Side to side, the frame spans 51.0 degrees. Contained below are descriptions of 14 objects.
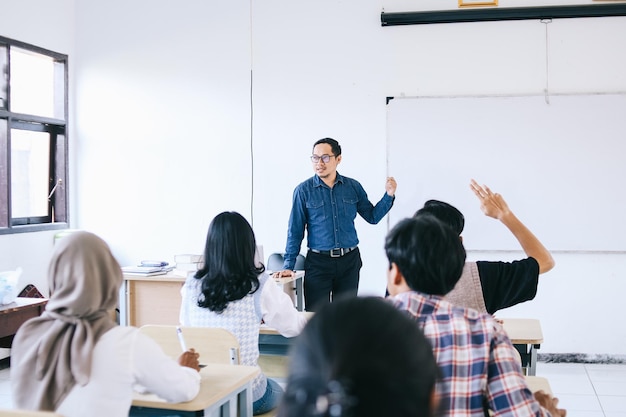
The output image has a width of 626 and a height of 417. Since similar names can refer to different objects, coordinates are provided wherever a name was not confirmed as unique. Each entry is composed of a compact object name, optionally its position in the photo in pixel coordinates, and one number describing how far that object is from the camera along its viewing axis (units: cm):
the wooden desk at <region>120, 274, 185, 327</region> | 450
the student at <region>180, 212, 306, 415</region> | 260
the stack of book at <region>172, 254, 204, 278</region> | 457
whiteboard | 486
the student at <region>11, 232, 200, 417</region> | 163
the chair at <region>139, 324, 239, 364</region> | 239
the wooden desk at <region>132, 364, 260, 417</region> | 188
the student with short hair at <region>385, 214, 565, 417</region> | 136
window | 507
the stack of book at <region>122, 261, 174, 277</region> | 453
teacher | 443
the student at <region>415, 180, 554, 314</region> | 217
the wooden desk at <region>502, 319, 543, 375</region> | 282
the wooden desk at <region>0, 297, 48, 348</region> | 411
